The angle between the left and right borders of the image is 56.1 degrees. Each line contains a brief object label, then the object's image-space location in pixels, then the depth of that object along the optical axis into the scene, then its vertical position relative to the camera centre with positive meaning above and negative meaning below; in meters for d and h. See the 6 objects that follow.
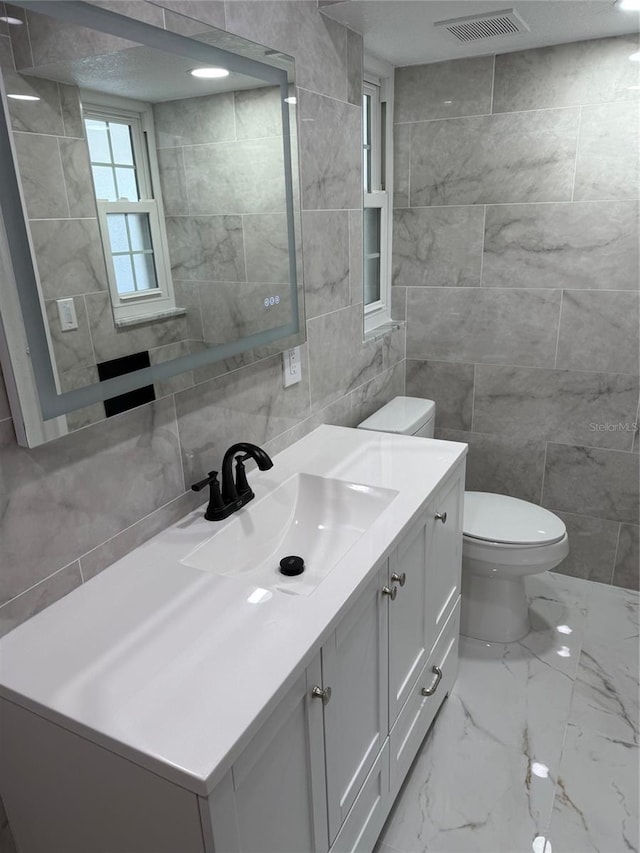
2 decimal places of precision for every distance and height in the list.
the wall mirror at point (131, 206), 1.02 +0.05
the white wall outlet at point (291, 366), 1.87 -0.42
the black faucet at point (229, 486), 1.46 -0.61
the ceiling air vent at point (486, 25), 1.86 +0.59
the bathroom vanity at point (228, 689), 0.88 -0.73
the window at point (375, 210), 2.50 +0.05
